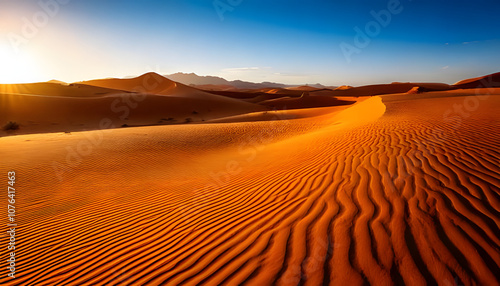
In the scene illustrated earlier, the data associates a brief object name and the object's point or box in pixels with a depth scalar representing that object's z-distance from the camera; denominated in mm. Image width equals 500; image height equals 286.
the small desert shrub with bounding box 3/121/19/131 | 21094
